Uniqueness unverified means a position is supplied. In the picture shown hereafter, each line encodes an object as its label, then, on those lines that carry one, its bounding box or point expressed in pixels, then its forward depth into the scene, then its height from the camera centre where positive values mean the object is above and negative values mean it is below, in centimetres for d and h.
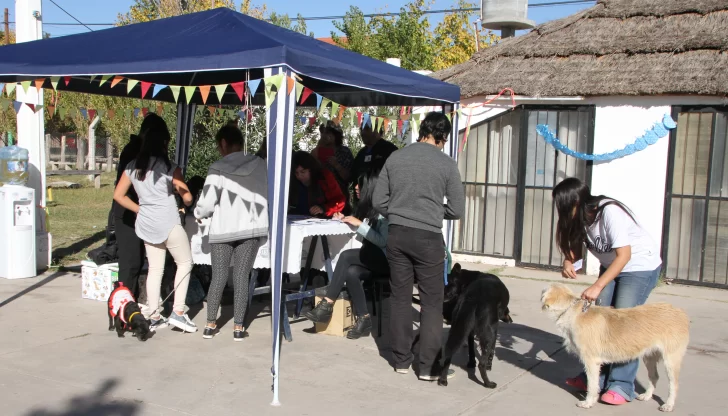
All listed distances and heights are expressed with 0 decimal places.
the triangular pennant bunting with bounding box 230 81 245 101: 519 +52
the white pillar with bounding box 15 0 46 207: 855 +31
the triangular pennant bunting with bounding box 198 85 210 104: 516 +48
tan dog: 426 -102
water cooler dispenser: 788 -95
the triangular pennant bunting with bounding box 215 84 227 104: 501 +48
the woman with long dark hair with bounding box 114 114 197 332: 569 -46
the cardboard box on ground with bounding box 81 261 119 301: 702 -133
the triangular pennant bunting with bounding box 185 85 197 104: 527 +48
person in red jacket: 664 -27
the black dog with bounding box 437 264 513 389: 479 -110
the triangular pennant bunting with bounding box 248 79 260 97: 492 +51
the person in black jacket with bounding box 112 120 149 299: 602 -76
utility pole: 3051 +581
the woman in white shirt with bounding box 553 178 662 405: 441 -53
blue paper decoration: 866 +32
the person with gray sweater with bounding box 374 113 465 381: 486 -43
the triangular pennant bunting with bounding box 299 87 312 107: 697 +65
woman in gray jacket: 562 -49
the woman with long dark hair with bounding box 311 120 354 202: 825 +8
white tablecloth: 580 -77
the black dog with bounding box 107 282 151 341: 566 -136
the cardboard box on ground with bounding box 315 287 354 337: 609 -142
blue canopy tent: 450 +70
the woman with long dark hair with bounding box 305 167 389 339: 566 -90
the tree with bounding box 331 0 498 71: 2681 +496
